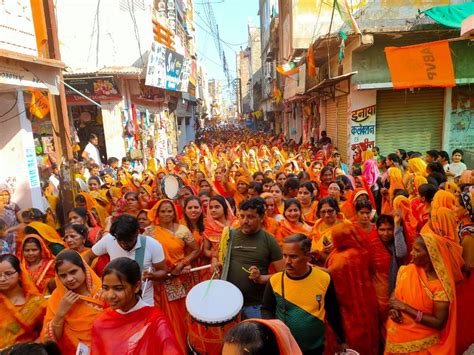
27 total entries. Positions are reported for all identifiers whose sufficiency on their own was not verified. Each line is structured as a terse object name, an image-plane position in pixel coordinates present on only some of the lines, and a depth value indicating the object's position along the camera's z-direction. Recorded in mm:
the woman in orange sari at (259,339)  1430
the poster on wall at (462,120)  11141
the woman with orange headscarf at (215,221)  3943
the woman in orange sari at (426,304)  2393
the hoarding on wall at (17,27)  6848
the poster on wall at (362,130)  11328
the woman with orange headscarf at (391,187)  5462
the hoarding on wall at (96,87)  11695
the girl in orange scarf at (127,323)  1919
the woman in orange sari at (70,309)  2363
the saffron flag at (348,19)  9391
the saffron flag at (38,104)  8281
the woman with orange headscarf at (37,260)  3133
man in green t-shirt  2980
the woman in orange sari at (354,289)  2801
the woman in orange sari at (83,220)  4172
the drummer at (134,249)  3021
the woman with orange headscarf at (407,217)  3600
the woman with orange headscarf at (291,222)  4039
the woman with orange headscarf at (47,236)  3543
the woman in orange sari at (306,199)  4832
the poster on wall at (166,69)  12219
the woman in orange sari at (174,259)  3516
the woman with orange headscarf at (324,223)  3477
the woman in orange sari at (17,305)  2557
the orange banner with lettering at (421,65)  9273
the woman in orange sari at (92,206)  5406
